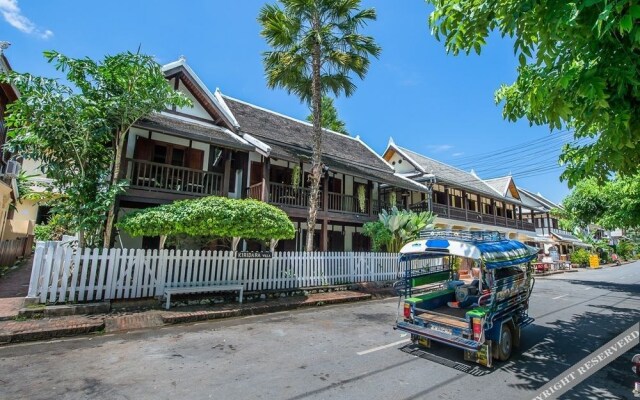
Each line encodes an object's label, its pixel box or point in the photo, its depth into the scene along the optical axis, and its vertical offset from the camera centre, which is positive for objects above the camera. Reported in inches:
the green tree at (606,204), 625.0 +114.9
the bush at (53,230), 373.6 +19.7
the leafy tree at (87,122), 333.4 +132.3
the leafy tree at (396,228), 606.2 +39.9
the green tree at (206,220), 348.2 +27.8
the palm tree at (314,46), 502.3 +336.6
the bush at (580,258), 1294.3 -23.5
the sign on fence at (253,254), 415.9 -12.1
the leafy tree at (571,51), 116.4 +84.0
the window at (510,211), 1414.9 +181.3
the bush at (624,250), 1943.0 +22.2
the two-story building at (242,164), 472.1 +152.3
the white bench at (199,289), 340.0 -52.3
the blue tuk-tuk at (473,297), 204.8 -38.2
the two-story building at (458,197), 940.6 +192.5
